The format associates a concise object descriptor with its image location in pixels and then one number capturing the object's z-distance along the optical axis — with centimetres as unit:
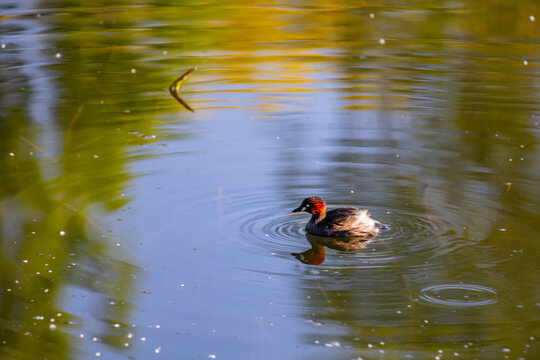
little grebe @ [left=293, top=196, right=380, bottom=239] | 1286
